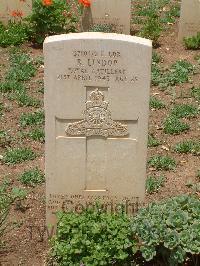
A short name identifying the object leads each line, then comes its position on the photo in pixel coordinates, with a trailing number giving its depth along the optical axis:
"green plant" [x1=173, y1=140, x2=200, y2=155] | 6.96
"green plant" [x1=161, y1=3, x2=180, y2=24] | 11.70
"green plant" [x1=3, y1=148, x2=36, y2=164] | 6.74
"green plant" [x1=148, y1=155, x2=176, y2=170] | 6.64
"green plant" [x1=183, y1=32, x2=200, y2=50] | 10.23
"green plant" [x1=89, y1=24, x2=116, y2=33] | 10.46
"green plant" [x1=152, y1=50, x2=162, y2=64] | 9.68
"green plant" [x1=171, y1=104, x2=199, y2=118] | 7.85
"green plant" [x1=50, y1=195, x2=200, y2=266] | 4.52
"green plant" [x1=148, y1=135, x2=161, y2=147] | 7.12
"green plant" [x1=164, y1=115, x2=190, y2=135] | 7.41
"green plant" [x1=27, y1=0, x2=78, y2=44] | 10.18
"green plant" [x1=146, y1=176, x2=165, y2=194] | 6.21
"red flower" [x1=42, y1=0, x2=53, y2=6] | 9.84
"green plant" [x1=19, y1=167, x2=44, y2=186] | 6.31
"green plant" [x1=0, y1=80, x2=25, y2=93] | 8.52
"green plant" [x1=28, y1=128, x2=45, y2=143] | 7.20
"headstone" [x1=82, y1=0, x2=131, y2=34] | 10.65
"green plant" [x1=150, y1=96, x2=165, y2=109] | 8.13
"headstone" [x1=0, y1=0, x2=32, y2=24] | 10.95
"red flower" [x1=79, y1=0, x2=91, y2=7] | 10.48
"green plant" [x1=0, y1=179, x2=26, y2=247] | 5.47
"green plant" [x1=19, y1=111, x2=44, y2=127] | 7.60
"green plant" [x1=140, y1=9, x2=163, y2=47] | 10.41
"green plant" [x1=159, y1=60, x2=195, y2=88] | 8.88
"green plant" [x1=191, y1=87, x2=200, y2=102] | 8.38
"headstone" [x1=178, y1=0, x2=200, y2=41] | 10.52
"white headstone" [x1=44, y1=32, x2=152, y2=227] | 4.70
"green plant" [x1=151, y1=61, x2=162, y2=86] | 8.88
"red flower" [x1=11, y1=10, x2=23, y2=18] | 10.62
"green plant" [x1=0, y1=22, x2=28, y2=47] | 10.22
